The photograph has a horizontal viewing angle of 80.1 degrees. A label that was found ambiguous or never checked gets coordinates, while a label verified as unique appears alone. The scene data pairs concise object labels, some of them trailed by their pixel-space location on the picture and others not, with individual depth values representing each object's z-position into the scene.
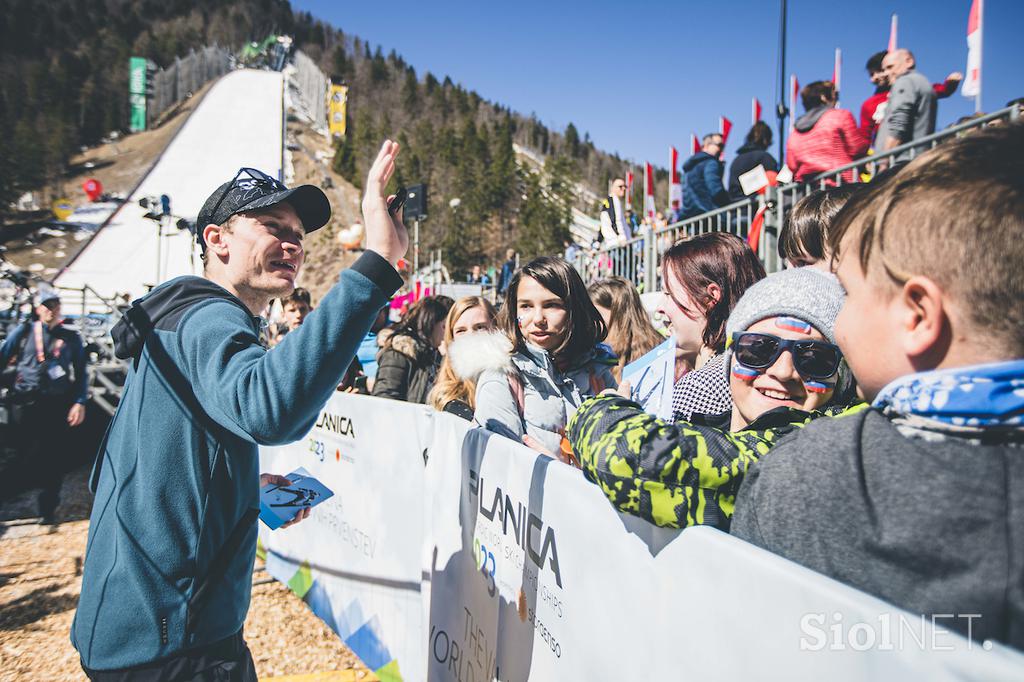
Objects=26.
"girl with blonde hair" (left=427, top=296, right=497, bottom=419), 2.37
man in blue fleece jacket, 1.25
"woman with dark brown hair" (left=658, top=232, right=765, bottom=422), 2.02
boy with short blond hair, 0.68
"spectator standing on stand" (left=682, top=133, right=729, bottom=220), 6.57
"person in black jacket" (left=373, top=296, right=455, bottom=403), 4.41
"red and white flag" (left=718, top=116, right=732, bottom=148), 8.62
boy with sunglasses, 1.10
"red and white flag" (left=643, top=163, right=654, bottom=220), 11.56
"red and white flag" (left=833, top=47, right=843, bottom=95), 11.91
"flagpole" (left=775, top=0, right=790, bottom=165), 7.28
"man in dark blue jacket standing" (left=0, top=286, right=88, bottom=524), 5.79
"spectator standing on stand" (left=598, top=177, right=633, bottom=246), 9.51
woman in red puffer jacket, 4.81
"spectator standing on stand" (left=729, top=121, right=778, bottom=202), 5.89
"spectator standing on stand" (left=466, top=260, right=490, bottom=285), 25.86
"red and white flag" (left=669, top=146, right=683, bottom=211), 10.22
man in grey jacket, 4.37
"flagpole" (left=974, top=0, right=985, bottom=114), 5.41
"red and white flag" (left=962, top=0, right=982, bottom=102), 5.42
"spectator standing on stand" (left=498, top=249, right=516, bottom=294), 17.75
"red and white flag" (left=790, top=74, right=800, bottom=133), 10.51
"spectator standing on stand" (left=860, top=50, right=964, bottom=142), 5.15
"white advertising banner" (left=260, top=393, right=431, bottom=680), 2.69
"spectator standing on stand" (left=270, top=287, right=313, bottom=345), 5.59
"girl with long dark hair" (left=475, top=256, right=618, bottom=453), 2.29
